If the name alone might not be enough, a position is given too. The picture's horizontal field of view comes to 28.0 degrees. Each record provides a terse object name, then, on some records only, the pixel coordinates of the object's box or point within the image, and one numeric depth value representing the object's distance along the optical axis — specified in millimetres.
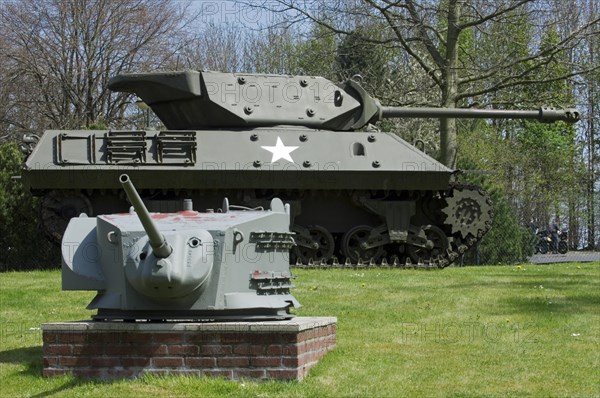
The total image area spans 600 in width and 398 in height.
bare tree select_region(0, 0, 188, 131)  34500
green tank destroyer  20297
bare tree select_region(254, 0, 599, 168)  27328
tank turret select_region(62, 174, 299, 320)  9219
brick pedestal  9203
